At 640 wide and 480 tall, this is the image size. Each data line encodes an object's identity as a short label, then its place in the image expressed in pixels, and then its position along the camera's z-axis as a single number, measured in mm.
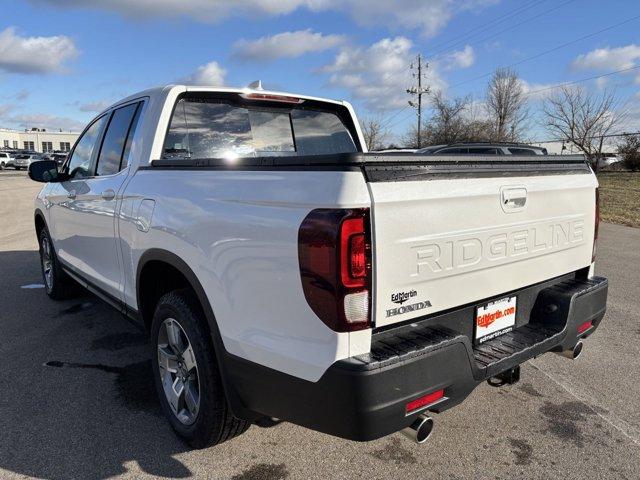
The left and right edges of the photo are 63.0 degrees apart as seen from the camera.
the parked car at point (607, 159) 34284
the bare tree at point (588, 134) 34812
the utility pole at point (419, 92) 52922
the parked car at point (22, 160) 52469
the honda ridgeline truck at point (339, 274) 1992
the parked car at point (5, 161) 53219
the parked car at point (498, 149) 13714
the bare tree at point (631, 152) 31625
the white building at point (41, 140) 114500
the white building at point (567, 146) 34397
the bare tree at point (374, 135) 64544
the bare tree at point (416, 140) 53097
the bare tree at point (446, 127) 49562
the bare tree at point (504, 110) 45531
